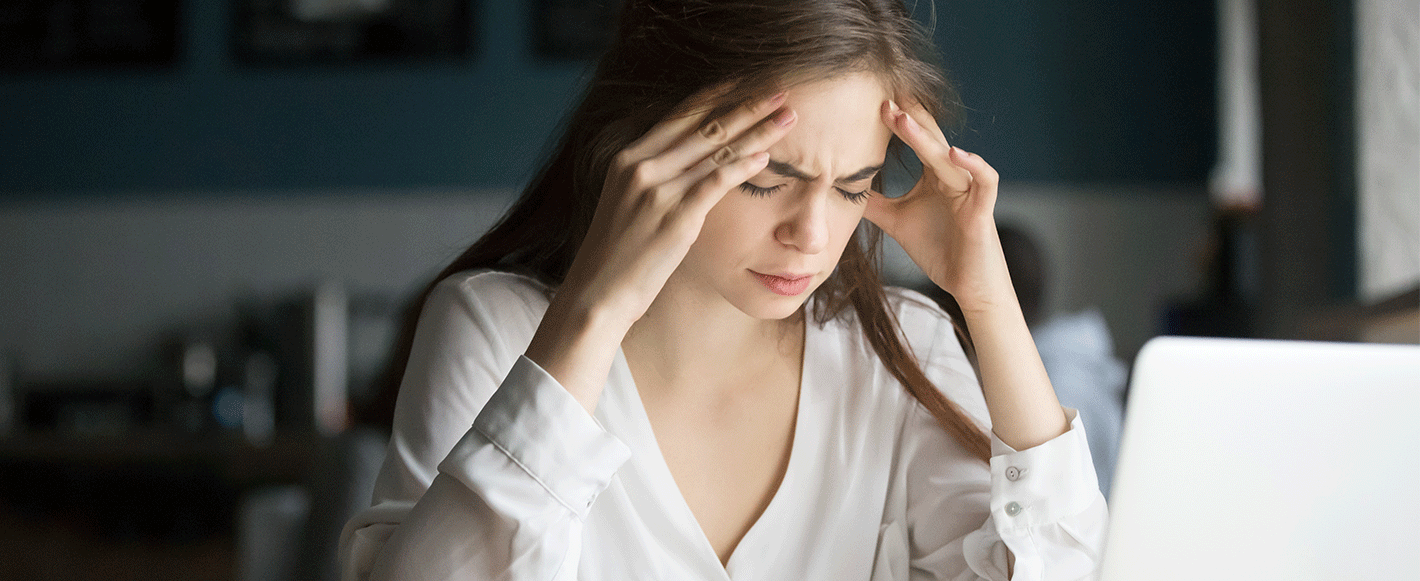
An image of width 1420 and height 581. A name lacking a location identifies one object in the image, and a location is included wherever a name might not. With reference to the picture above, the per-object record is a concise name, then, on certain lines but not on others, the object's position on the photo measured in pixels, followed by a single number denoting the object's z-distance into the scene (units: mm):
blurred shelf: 3279
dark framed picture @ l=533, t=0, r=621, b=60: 3994
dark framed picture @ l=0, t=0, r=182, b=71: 4008
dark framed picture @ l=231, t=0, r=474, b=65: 3979
